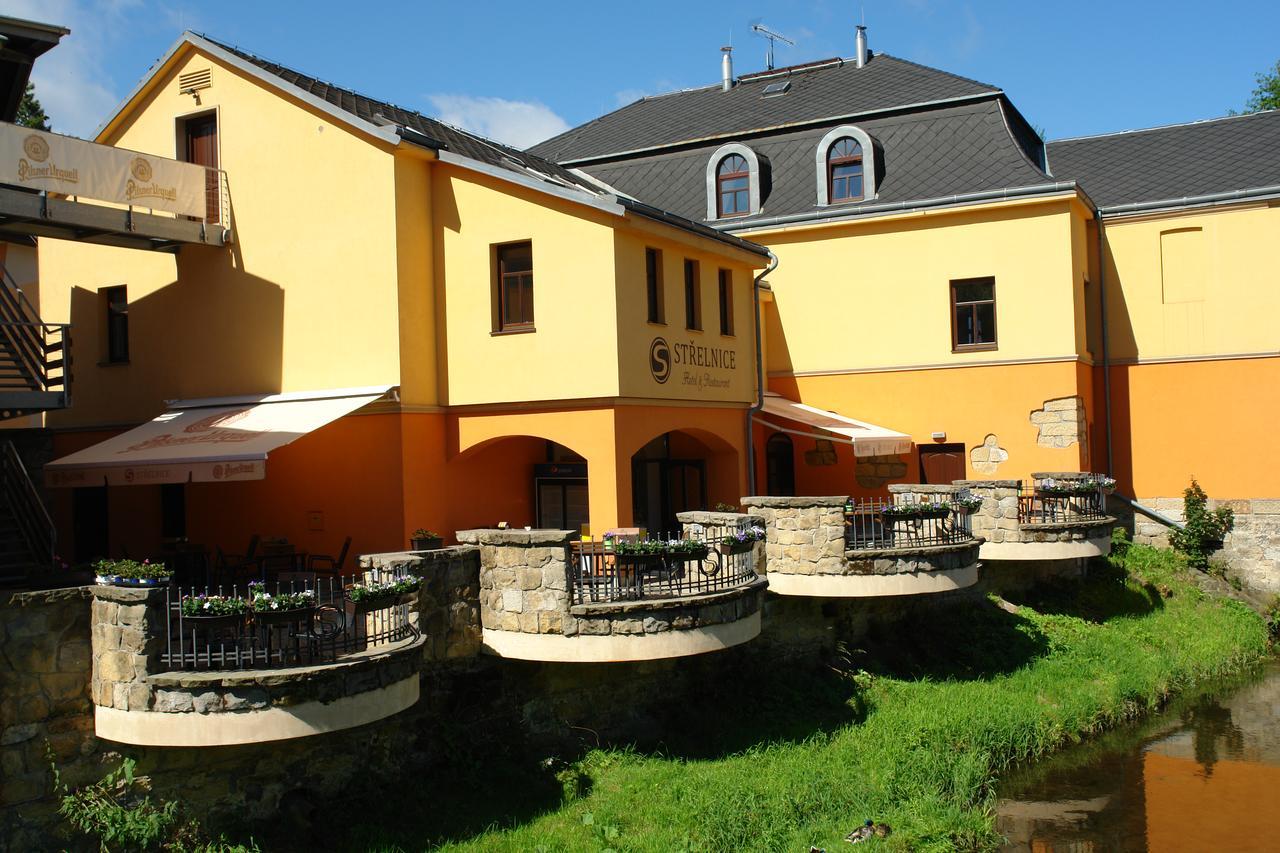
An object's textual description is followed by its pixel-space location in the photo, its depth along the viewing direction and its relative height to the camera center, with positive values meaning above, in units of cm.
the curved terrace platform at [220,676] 941 -159
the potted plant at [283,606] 962 -103
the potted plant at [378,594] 1032 -102
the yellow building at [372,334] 1527 +213
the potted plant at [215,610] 956 -103
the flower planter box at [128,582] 996 -80
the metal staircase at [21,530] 1182 -42
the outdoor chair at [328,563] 1455 -105
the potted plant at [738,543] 1307 -81
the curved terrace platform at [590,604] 1188 -136
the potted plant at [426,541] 1348 -70
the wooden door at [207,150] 1664 +515
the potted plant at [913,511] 1540 -60
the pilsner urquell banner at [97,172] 1435 +431
